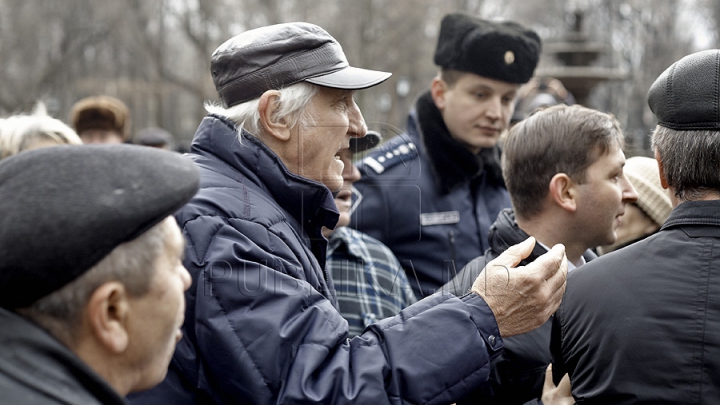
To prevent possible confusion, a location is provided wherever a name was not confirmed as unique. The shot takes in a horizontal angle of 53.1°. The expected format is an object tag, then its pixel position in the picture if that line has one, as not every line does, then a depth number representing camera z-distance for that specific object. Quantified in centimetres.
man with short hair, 298
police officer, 416
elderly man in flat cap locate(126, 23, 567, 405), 191
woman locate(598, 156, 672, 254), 356
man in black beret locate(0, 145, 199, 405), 142
